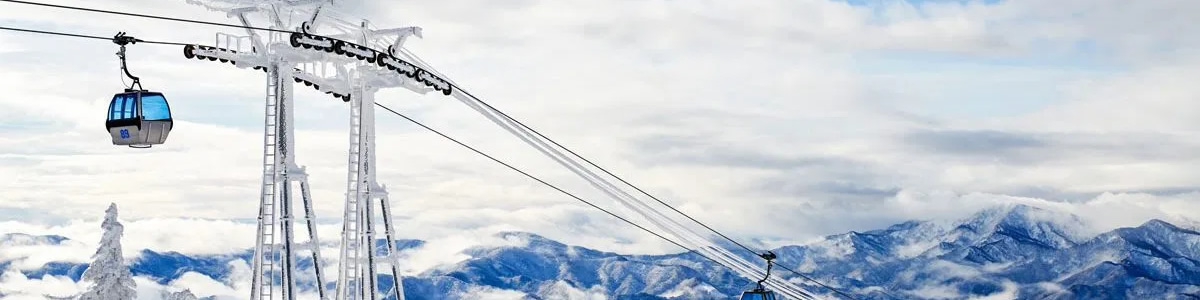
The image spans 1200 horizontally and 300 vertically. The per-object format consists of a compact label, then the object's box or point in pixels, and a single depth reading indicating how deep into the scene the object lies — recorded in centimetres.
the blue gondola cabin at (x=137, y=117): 3972
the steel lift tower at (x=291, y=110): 4219
